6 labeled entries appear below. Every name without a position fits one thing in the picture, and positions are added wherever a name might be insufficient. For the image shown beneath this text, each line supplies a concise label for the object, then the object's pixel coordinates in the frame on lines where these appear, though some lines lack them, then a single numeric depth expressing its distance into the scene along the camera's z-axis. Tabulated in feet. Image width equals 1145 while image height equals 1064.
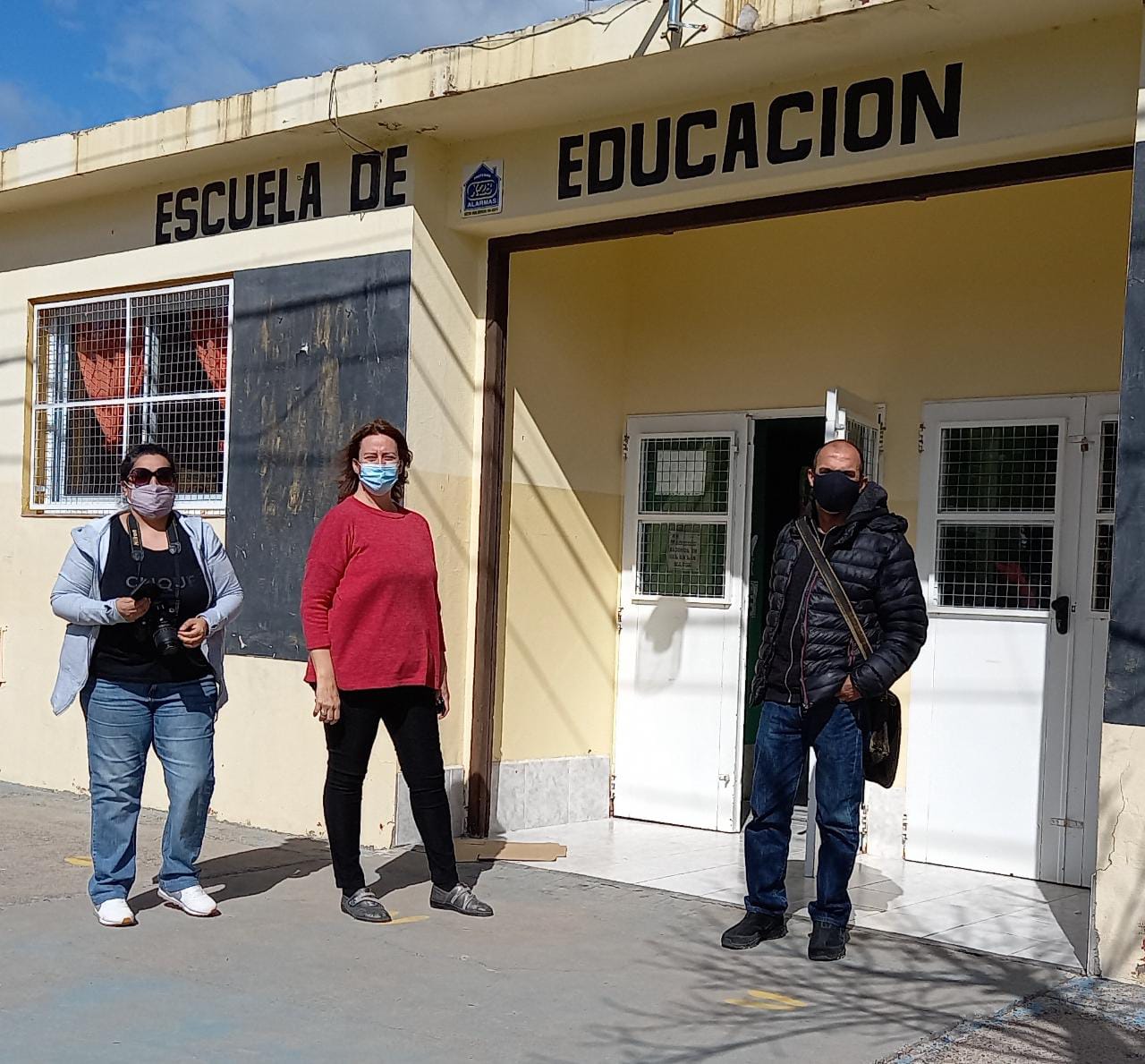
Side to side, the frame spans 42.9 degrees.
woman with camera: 17.56
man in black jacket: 17.13
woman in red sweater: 18.13
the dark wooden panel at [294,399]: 24.08
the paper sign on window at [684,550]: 27.17
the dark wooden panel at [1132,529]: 16.46
